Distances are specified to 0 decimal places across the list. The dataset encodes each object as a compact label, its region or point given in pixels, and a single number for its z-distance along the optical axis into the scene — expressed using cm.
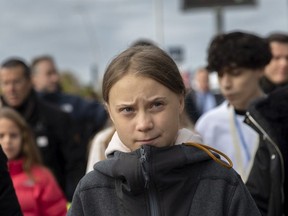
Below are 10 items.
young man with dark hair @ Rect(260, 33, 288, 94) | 552
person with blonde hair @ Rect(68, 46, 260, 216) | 225
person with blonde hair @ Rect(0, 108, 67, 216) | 449
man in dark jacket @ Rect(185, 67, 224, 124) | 1227
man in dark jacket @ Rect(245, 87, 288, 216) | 310
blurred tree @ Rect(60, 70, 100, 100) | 5803
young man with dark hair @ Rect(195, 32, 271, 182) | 400
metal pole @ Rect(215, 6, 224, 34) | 1350
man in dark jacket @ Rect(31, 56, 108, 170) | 827
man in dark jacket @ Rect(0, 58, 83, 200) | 622
